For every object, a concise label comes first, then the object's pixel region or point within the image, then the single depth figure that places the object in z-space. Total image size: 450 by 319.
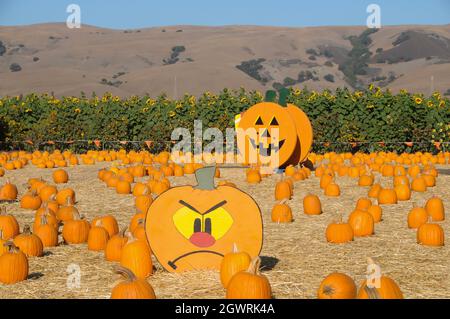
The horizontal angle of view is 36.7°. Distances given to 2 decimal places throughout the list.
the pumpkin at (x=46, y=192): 11.70
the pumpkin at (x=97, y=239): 7.95
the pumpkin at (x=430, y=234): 8.09
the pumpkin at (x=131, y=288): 5.11
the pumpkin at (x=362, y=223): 8.73
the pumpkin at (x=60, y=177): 14.65
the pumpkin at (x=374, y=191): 12.06
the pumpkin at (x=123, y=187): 13.00
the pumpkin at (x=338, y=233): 8.26
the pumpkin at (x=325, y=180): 13.31
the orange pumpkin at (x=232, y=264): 6.03
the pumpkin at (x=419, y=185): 13.12
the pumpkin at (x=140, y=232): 7.59
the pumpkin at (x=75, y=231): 8.38
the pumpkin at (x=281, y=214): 9.80
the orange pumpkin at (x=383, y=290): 4.76
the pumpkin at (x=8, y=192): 12.06
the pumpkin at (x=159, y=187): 12.43
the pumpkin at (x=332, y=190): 12.60
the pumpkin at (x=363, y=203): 10.27
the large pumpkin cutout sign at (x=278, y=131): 15.20
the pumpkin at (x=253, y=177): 14.18
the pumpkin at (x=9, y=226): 8.49
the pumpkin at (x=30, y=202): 11.06
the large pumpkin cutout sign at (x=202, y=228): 6.77
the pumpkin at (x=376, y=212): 9.77
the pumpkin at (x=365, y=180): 13.80
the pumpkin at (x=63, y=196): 11.26
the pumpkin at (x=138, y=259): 6.58
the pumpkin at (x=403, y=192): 12.02
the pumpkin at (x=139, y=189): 12.17
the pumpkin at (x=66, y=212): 9.34
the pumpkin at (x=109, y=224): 8.43
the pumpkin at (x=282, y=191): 11.96
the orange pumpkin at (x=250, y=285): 5.28
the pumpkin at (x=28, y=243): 7.47
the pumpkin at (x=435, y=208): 9.84
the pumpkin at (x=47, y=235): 8.15
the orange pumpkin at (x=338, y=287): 5.24
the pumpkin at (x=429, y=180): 13.76
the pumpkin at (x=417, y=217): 9.23
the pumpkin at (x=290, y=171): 14.88
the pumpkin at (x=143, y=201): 10.52
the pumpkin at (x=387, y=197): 11.56
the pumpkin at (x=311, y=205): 10.54
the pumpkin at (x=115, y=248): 7.28
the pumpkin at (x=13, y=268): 6.42
